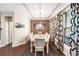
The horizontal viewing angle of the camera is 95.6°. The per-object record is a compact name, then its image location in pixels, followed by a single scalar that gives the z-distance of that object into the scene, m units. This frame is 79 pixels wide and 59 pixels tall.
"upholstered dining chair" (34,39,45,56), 1.85
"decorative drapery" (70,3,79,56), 1.71
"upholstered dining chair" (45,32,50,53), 1.82
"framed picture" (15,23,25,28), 1.75
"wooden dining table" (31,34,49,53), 1.83
